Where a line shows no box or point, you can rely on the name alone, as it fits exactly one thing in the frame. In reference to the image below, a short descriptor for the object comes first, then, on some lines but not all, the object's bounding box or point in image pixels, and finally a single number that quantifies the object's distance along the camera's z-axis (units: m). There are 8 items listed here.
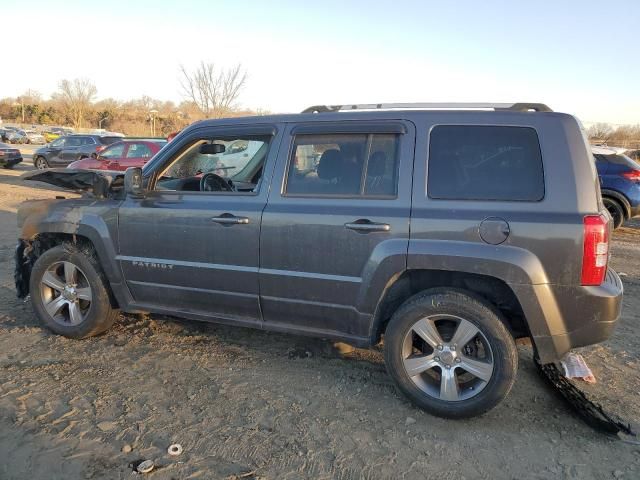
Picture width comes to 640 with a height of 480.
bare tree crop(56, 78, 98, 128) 56.78
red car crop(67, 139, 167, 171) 14.38
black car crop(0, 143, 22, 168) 22.31
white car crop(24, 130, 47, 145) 44.66
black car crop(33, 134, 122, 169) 19.77
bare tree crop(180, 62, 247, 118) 29.03
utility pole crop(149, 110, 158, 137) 45.73
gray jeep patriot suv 2.91
